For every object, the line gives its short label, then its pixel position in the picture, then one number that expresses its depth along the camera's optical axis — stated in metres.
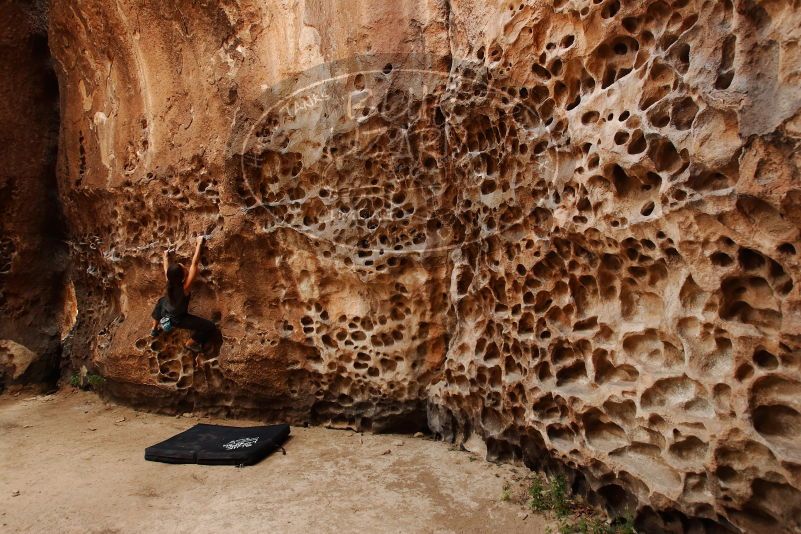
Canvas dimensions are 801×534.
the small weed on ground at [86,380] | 5.27
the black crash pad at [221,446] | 3.50
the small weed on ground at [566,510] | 2.56
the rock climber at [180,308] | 4.18
